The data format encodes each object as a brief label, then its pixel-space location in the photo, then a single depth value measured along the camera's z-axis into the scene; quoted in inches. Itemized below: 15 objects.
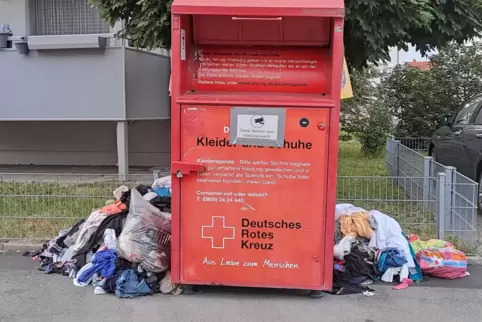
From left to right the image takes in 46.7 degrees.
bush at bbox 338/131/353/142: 631.2
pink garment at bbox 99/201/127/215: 216.7
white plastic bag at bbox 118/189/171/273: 185.3
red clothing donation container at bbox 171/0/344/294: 167.8
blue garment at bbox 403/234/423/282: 198.2
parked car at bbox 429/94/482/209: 294.5
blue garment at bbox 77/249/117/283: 190.4
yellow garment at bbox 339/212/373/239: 207.2
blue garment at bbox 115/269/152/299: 181.3
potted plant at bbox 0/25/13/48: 396.8
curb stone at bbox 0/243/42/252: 234.2
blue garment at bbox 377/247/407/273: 195.5
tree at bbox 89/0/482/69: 257.4
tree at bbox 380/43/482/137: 556.7
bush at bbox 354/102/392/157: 559.5
